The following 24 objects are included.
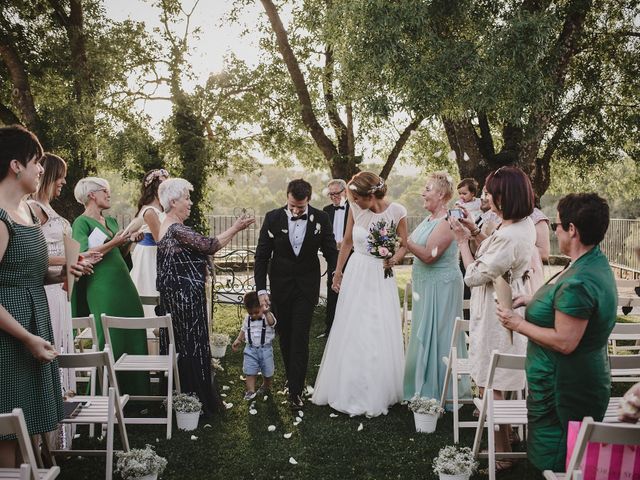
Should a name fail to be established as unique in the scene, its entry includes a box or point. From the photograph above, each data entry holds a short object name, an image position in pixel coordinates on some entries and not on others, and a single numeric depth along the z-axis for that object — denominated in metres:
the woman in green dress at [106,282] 6.21
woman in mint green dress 6.25
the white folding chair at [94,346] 5.27
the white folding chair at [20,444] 2.72
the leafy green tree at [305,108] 15.84
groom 6.17
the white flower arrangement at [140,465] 4.35
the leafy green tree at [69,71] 14.40
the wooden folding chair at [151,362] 5.34
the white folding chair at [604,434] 2.67
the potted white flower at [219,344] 8.15
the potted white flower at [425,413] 5.56
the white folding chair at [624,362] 3.94
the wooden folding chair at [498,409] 4.09
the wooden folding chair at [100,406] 4.08
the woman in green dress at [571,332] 3.02
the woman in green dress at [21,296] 3.22
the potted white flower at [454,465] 4.36
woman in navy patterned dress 5.71
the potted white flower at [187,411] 5.66
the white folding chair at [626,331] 5.42
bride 6.13
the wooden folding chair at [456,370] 5.30
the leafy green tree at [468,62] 9.74
